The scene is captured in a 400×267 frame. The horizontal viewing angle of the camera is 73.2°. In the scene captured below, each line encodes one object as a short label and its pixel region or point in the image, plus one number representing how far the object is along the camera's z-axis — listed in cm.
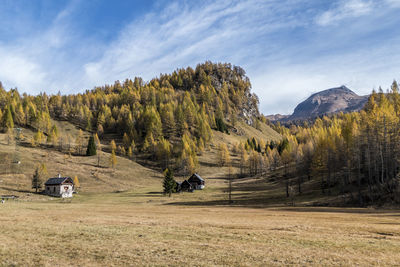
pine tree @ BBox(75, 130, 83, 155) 13821
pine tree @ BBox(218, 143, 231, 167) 14188
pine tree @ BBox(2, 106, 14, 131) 13800
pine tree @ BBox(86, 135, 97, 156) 13375
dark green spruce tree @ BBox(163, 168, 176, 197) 8356
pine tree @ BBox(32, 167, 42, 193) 8034
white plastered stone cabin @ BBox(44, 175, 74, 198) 7961
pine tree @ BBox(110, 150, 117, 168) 11988
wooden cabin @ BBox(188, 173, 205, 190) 10350
